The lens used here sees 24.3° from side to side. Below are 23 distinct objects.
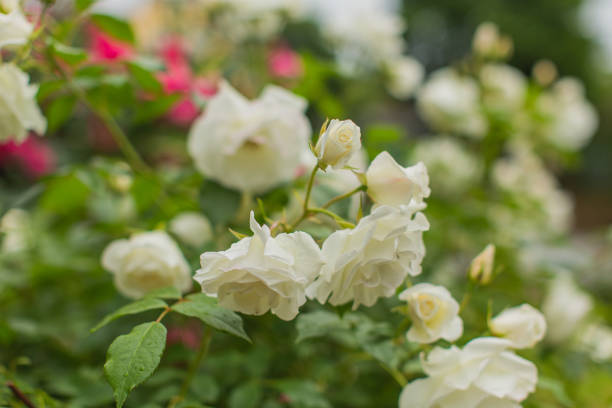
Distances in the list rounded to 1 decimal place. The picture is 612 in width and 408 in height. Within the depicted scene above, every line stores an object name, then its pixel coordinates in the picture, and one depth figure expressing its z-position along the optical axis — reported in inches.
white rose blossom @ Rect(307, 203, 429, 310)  31.2
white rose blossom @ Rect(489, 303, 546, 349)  33.4
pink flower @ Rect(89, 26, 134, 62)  63.2
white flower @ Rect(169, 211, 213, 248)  41.5
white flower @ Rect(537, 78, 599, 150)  60.2
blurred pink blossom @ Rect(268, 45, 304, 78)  68.5
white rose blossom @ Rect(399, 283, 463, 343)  32.8
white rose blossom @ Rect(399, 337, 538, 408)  32.6
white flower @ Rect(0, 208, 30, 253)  48.6
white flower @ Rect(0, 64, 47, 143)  34.7
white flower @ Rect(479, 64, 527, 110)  60.0
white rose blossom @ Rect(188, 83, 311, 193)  37.1
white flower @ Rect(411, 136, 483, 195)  72.3
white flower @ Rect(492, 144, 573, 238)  67.8
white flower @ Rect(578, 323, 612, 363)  43.4
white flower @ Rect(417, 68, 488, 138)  62.2
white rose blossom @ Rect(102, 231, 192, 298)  35.7
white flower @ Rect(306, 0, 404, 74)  62.1
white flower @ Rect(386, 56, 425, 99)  63.1
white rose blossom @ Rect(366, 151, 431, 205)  31.7
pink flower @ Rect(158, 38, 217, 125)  51.3
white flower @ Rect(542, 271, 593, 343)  47.3
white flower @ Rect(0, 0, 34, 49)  33.8
